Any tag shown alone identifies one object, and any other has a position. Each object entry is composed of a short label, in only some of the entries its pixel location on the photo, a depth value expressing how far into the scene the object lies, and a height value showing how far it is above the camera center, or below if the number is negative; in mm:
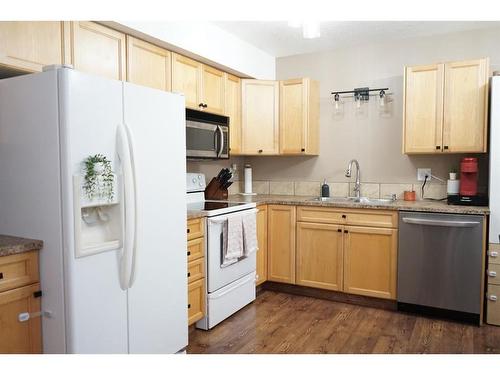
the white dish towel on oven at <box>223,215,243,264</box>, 2963 -534
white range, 2844 -783
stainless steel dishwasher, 2904 -719
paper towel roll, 4273 -110
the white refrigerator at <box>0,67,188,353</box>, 1792 -169
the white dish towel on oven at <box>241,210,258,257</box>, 3146 -505
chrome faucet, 3893 -122
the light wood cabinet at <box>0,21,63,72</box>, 1967 +655
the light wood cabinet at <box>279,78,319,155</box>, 3891 +532
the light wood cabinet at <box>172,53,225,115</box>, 3074 +716
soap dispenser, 3999 -215
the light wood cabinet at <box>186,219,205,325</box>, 2688 -688
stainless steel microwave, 3113 +287
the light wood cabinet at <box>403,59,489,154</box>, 3078 +499
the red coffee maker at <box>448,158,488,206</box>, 3088 -141
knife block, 3688 -198
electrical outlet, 3584 -32
